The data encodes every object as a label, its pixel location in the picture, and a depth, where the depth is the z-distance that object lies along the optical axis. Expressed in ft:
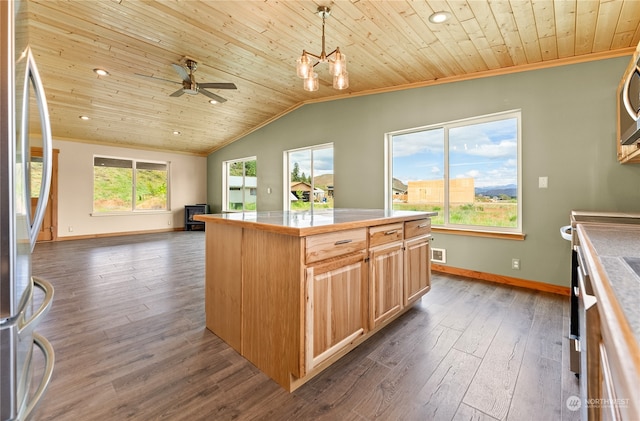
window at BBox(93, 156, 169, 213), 22.65
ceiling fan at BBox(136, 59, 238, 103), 11.23
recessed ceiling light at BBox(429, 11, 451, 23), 8.06
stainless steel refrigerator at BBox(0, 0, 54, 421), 1.91
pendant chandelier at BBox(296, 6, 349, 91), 7.91
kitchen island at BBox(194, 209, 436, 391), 4.83
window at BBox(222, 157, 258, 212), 23.94
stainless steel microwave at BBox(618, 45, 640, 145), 4.88
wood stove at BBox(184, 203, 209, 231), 26.61
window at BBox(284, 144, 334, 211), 17.90
